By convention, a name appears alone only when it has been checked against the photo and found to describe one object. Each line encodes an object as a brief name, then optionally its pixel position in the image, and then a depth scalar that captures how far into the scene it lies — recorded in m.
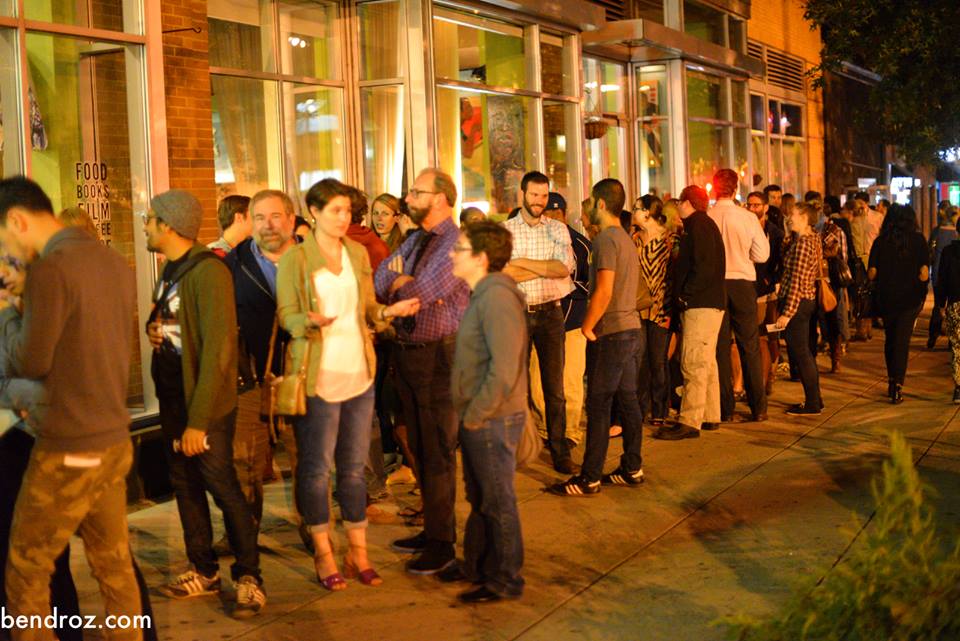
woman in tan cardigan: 6.19
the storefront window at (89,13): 8.86
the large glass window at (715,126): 20.94
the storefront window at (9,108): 8.65
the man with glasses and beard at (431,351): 6.75
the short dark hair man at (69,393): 4.57
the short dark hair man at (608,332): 8.33
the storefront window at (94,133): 8.96
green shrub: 4.31
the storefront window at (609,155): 18.30
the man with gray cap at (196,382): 5.84
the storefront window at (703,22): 21.53
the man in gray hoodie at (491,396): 5.91
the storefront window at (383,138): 12.66
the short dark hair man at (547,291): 8.99
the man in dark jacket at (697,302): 10.10
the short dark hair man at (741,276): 10.88
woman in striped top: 10.26
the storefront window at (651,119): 19.75
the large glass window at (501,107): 13.54
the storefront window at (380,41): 12.63
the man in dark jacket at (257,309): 6.75
